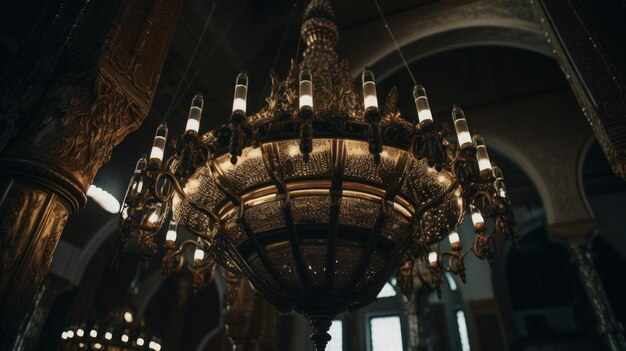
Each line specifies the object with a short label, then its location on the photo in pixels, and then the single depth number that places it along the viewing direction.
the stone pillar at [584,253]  5.56
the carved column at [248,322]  4.75
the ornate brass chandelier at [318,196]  2.53
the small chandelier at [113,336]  6.52
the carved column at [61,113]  2.10
